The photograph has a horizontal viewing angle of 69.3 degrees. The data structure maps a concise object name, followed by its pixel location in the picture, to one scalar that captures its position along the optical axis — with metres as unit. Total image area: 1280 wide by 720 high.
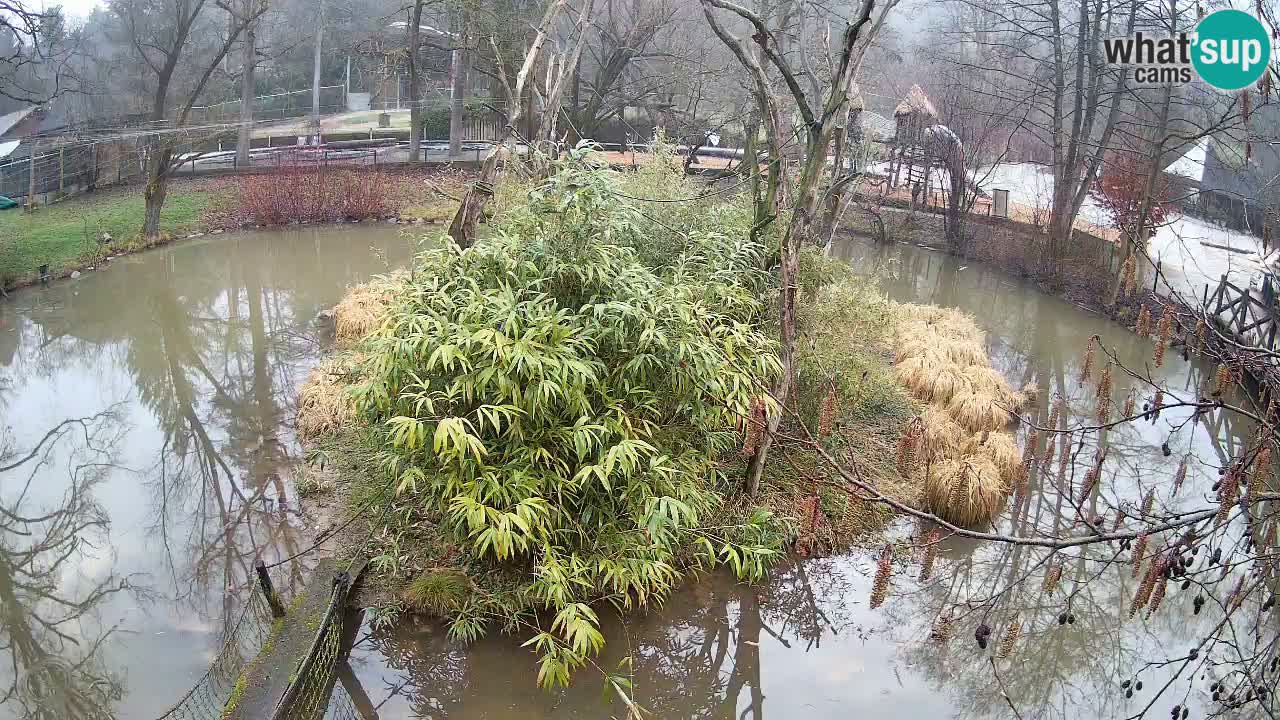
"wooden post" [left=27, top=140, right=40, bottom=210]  14.86
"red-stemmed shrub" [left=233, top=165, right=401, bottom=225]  15.88
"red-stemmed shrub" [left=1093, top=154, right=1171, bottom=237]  12.11
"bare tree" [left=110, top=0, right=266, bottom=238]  14.09
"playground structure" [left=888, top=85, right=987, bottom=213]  15.01
